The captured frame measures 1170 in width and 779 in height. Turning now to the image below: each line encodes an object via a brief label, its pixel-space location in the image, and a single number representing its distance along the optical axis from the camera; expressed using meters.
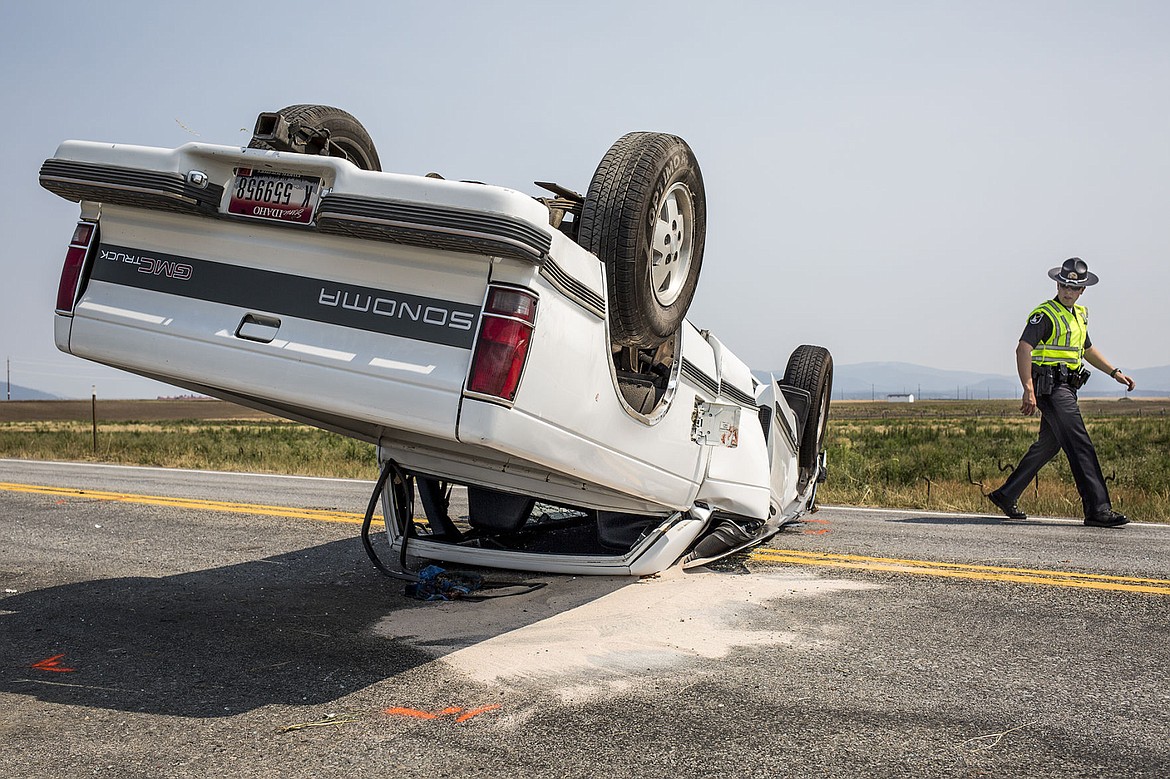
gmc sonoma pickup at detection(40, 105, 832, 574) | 3.53
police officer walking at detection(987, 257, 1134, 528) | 8.22
